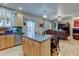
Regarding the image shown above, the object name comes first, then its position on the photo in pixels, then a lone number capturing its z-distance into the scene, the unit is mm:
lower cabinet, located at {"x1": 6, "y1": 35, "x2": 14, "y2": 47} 1205
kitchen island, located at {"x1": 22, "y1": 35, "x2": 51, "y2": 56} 1059
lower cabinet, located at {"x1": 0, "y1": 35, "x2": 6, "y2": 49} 1166
